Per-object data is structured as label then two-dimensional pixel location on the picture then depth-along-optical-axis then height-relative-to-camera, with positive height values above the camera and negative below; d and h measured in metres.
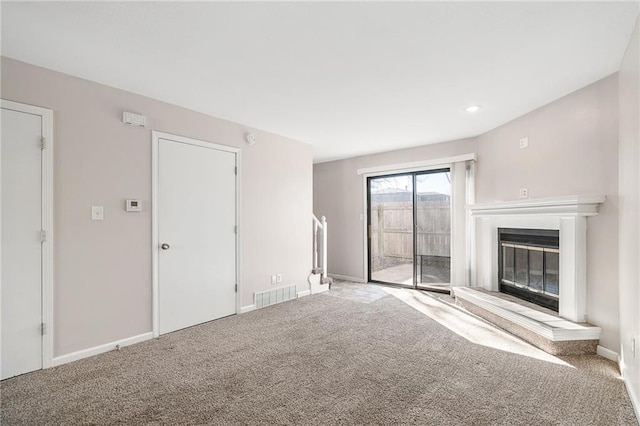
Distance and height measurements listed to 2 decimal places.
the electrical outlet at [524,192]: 3.65 +0.24
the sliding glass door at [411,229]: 5.09 -0.28
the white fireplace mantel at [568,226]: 2.75 -0.14
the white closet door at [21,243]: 2.34 -0.22
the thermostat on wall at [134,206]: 2.97 +0.07
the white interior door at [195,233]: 3.28 -0.23
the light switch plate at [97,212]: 2.76 +0.01
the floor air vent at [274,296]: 4.20 -1.16
